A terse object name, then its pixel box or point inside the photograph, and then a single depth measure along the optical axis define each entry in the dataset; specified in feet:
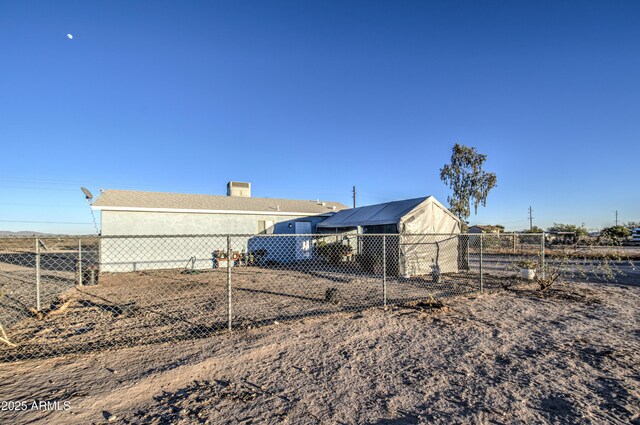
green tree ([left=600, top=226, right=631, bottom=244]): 96.17
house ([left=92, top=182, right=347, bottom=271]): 42.60
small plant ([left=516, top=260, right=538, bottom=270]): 32.91
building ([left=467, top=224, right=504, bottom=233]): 122.11
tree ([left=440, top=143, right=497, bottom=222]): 71.87
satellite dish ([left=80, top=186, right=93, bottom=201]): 39.60
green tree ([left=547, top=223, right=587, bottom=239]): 86.40
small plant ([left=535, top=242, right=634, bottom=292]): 26.56
